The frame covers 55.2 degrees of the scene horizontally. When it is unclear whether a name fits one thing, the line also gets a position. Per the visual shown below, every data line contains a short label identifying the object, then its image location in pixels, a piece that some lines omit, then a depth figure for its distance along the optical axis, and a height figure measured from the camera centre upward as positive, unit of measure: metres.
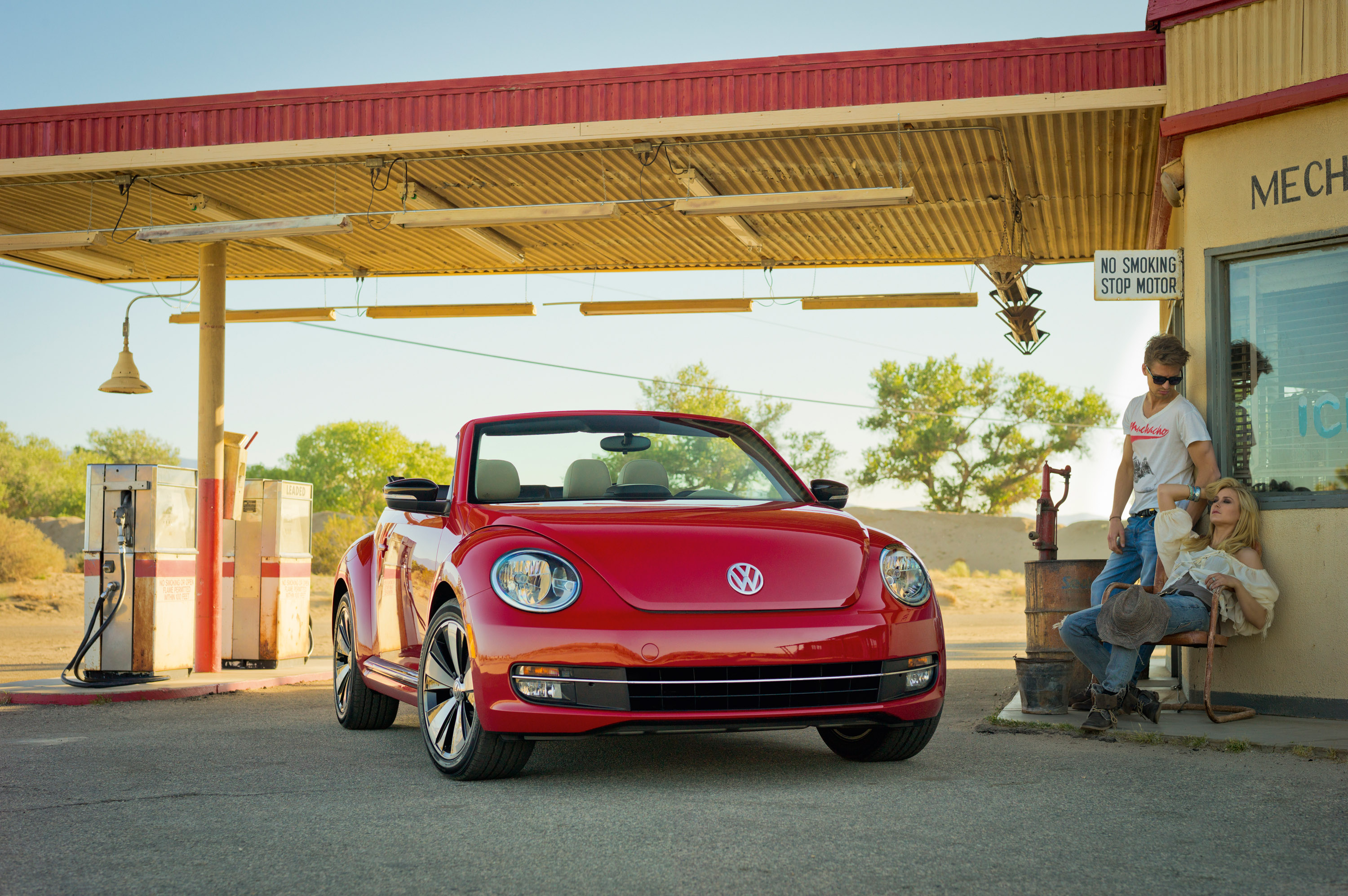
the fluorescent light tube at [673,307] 13.71 +1.98
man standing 7.35 +0.22
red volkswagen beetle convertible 4.80 -0.53
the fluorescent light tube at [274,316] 14.67 +2.00
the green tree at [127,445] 81.88 +2.76
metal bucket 7.25 -1.08
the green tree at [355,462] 81.06 +1.75
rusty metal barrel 7.29 -0.61
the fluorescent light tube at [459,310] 14.47 +2.02
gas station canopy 9.23 +2.72
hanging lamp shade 12.34 +1.05
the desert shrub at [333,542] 45.22 -1.87
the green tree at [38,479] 65.56 +0.49
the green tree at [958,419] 65.44 +3.73
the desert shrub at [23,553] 33.53 -1.73
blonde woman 6.56 -0.56
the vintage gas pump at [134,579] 10.49 -0.75
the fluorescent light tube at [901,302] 12.86 +1.93
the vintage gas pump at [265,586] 12.03 -0.91
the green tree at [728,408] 54.66 +3.62
